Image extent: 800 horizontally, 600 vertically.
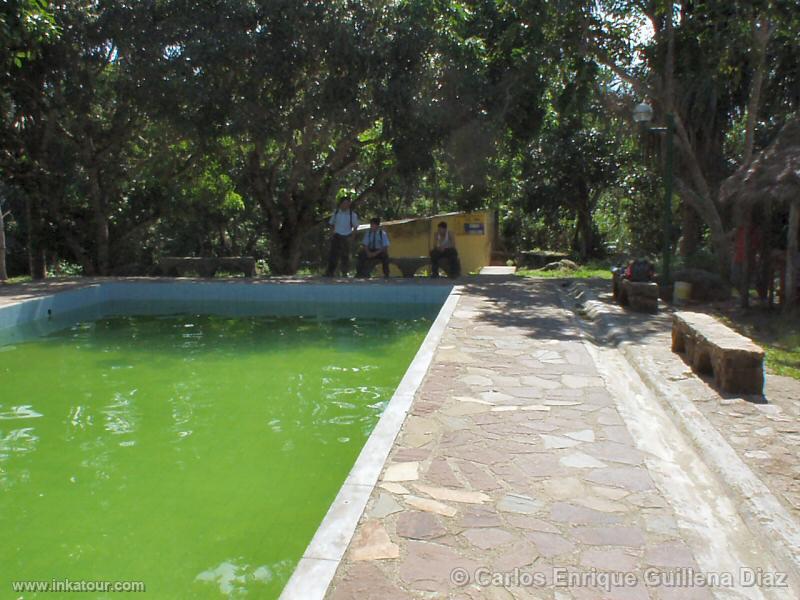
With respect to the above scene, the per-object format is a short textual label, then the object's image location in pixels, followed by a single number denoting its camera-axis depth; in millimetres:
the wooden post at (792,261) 9648
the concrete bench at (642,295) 9945
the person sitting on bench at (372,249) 15475
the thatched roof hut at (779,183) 9230
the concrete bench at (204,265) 17047
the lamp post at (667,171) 11094
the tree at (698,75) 13227
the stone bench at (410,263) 16281
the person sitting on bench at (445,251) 15477
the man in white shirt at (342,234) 15221
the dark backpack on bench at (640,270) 10438
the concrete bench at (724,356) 5660
